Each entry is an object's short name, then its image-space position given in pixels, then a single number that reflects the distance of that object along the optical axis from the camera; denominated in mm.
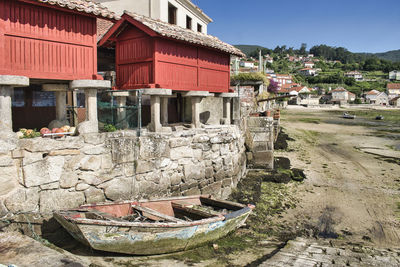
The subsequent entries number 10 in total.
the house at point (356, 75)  144050
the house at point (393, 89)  111250
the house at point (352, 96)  106688
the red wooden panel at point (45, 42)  6781
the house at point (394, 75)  140875
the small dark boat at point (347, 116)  56194
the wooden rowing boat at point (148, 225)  6160
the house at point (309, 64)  177750
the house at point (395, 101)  96581
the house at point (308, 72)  154875
